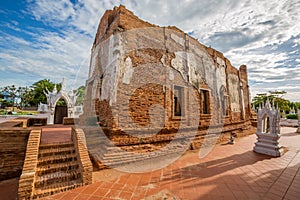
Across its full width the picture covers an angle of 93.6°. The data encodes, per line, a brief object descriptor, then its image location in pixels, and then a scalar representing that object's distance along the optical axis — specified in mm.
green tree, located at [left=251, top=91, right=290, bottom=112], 29500
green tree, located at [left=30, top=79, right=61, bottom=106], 36312
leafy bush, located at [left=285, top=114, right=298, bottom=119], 19491
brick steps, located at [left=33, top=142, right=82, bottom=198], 3266
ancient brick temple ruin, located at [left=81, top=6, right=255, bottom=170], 4961
